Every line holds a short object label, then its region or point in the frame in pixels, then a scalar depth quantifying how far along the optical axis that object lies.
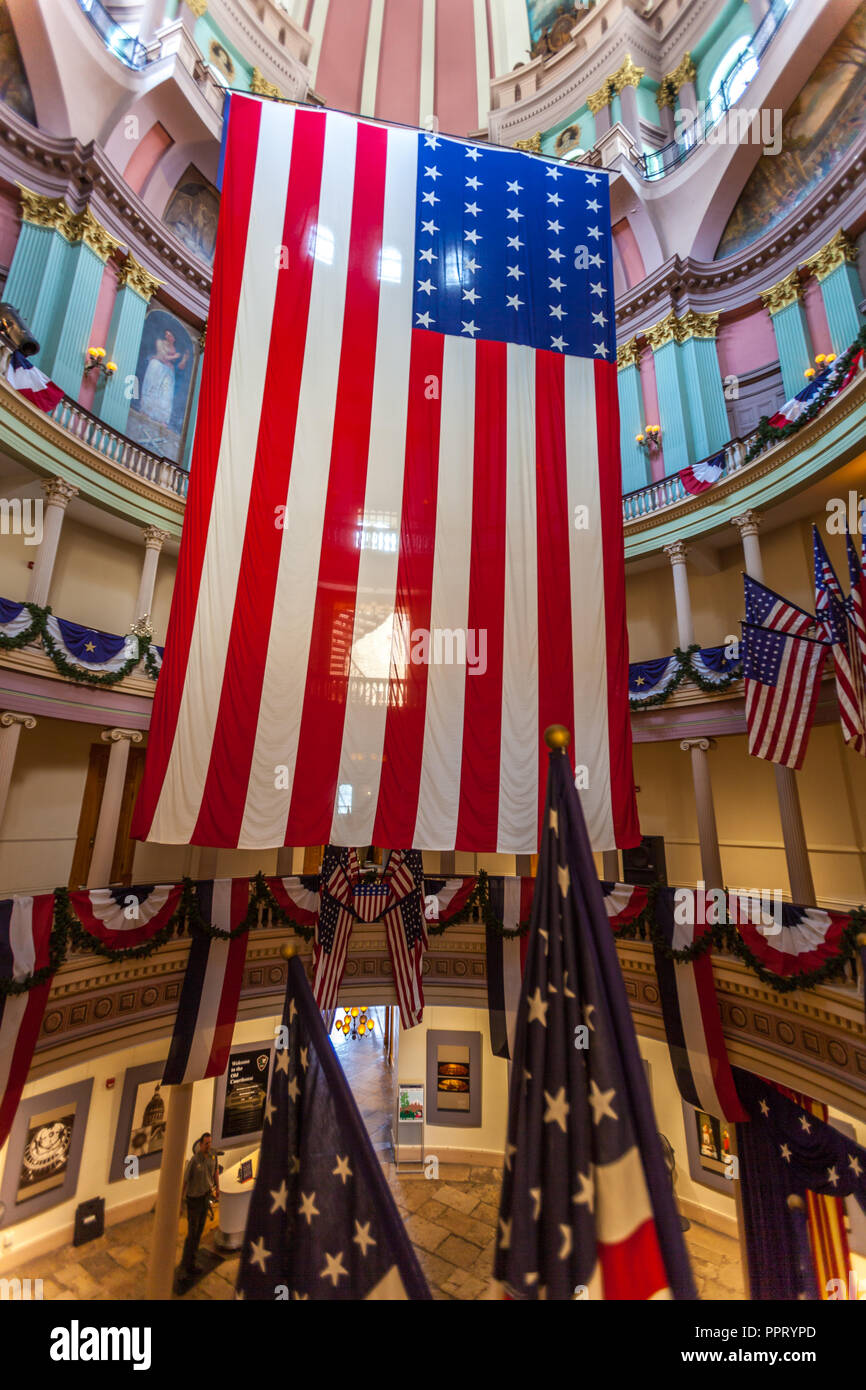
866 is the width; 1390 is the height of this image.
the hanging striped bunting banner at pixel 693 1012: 8.32
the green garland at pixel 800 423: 9.52
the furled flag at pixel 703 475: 12.70
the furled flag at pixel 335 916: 9.23
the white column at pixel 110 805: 10.92
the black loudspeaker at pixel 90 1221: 9.89
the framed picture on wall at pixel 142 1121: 11.09
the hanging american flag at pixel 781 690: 8.32
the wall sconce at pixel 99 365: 13.20
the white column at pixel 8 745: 10.06
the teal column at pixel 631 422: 15.37
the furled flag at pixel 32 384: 10.48
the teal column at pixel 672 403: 14.62
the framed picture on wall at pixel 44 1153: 9.56
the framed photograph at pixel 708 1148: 10.57
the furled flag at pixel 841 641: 7.55
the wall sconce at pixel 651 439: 15.12
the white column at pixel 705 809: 11.74
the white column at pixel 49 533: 10.78
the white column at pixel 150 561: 12.52
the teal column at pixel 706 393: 14.48
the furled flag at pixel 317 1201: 2.29
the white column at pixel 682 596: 13.01
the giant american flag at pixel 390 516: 6.12
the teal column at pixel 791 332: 13.17
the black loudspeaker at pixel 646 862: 14.52
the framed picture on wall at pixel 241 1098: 11.94
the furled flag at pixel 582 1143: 2.02
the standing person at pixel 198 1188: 9.33
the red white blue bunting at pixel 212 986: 8.91
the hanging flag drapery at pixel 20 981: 7.02
